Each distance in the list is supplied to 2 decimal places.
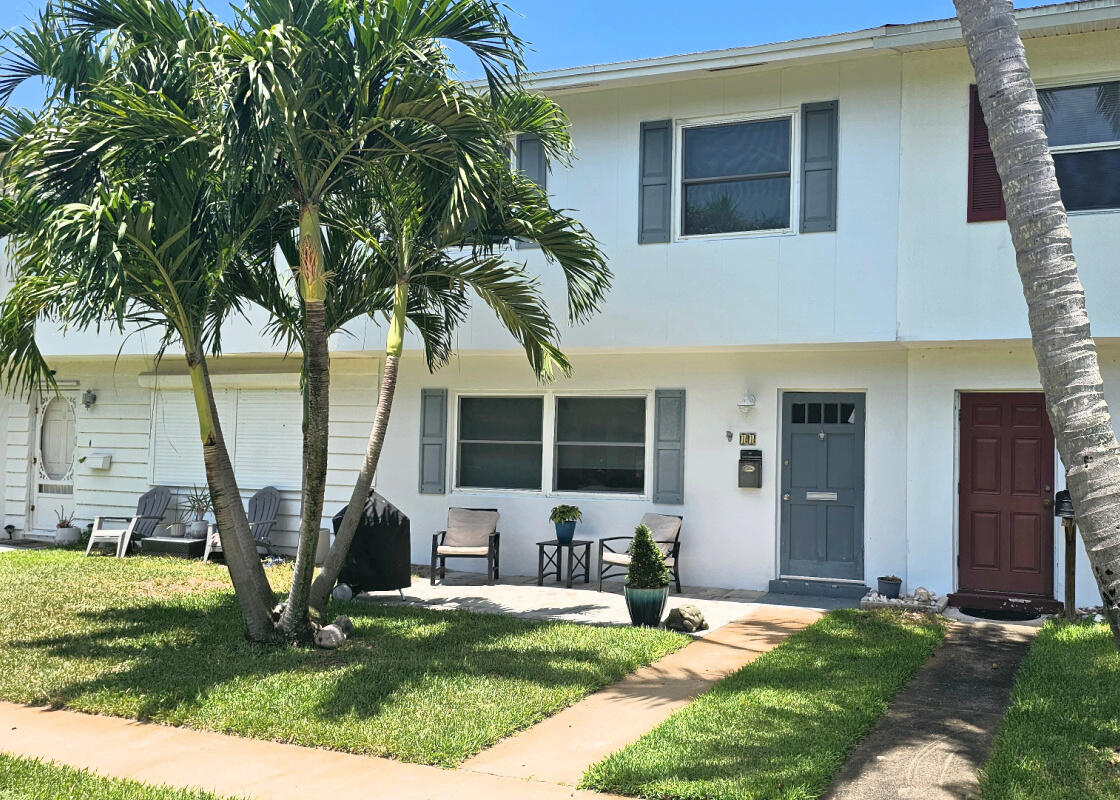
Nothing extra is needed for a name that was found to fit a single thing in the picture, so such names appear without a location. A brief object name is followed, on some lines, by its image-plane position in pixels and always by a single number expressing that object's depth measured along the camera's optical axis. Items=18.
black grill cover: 9.88
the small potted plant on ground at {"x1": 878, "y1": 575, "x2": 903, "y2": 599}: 9.86
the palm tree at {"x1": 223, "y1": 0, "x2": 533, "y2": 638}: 6.58
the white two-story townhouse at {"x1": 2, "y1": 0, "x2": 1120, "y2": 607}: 9.56
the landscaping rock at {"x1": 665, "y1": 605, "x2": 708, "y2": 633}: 8.70
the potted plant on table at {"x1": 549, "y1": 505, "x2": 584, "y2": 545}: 11.49
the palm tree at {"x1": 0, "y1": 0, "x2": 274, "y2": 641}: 6.77
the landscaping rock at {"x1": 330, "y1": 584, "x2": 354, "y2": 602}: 10.01
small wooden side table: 11.42
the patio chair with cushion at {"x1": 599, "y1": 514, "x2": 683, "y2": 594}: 10.73
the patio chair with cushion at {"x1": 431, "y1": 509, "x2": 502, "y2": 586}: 11.30
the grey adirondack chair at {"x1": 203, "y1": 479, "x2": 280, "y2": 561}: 13.15
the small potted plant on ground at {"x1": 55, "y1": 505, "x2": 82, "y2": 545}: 14.68
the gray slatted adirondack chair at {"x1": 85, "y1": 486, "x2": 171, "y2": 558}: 13.48
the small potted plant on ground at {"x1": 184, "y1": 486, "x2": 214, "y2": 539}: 13.63
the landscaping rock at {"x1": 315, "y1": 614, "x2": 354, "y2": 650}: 7.65
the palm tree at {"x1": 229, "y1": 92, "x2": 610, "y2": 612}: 8.29
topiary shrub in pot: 8.76
